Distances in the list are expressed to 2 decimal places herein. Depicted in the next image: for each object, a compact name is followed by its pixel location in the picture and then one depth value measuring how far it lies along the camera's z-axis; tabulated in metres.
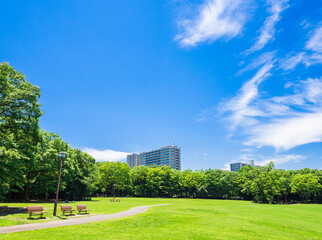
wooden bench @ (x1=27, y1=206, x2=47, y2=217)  17.73
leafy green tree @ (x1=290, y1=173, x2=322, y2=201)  82.88
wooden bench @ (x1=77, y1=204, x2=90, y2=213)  21.36
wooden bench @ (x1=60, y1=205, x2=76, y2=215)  20.00
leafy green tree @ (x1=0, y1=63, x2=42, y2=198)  23.02
